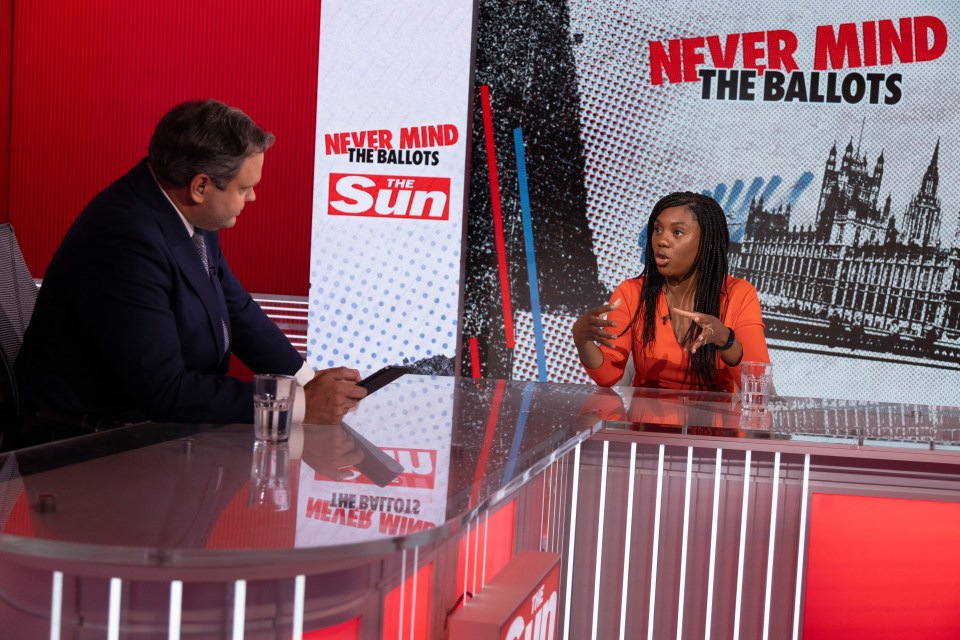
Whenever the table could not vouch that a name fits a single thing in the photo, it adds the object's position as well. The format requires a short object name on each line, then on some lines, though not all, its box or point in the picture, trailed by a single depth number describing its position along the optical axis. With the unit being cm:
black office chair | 186
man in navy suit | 172
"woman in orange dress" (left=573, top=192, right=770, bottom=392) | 290
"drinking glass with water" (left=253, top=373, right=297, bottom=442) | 154
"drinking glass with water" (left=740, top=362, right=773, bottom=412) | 228
